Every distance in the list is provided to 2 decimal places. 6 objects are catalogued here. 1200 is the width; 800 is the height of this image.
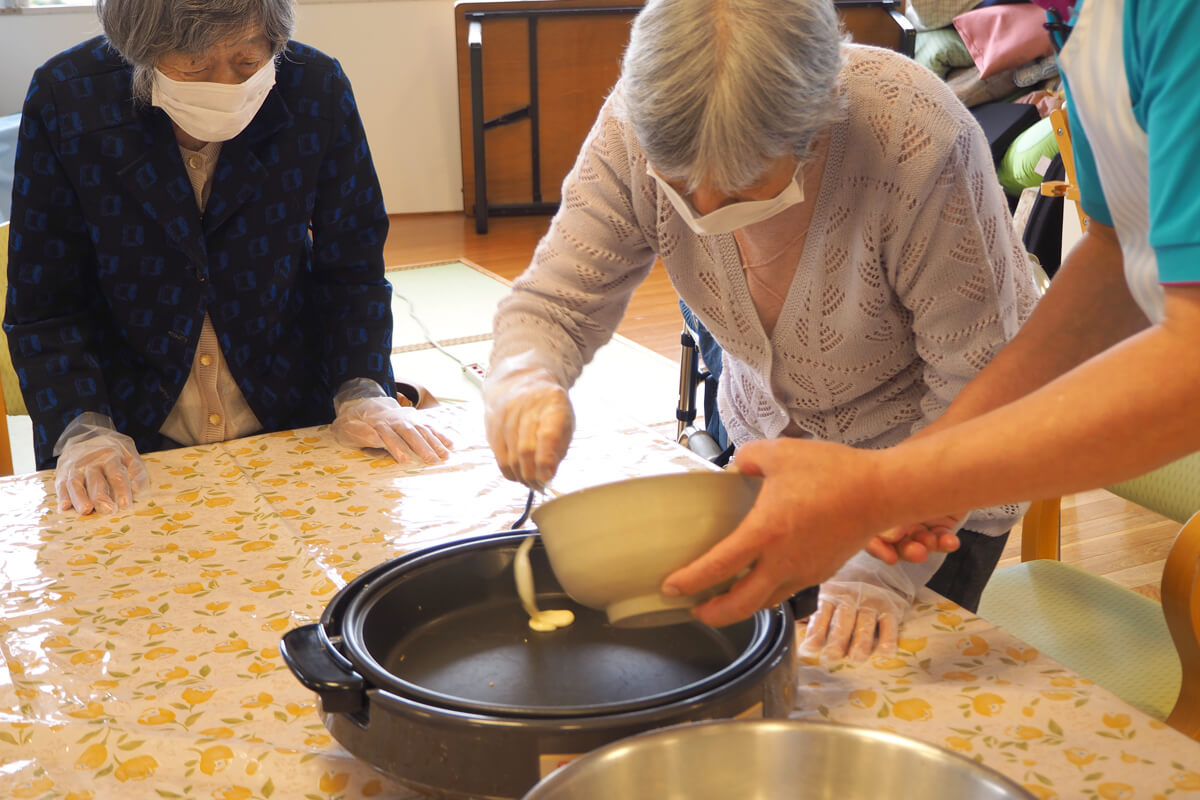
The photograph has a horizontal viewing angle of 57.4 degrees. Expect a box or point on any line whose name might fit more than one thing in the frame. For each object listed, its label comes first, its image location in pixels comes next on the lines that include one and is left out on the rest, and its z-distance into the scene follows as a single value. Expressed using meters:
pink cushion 4.16
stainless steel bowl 0.65
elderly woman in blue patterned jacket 1.45
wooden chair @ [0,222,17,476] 1.95
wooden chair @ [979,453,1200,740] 1.11
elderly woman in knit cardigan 0.93
